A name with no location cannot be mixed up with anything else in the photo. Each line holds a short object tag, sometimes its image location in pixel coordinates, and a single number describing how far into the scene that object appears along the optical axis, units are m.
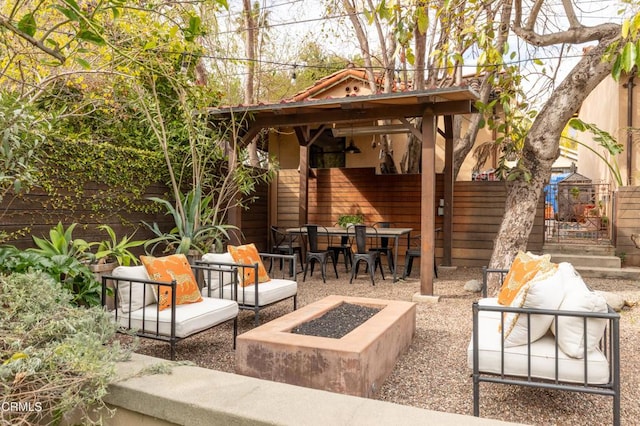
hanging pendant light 10.26
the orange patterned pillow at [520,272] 3.11
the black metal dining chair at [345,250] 7.44
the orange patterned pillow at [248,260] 4.22
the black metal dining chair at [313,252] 6.61
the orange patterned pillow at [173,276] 3.25
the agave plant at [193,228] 4.98
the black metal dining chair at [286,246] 7.27
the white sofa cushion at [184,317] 3.03
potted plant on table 7.89
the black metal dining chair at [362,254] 6.30
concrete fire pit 2.41
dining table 6.74
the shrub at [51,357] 1.65
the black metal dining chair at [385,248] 7.33
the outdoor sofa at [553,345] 2.15
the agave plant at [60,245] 3.69
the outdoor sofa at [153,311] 3.00
